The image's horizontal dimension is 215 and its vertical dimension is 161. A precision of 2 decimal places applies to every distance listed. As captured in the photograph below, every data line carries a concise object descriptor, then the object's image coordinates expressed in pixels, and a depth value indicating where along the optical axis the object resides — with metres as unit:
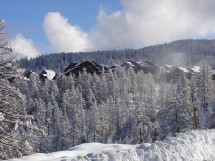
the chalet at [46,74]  158.76
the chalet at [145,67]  175.25
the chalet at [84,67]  147.38
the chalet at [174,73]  160.05
